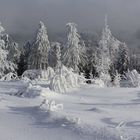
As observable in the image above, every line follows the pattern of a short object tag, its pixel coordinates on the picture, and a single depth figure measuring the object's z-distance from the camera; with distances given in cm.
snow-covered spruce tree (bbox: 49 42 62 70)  3839
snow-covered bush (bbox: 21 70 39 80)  1850
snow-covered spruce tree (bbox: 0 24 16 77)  2597
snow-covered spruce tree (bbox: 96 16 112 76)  3203
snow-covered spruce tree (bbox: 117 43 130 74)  4321
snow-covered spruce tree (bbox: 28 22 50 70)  3412
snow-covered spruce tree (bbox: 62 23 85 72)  3078
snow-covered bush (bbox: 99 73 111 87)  2243
